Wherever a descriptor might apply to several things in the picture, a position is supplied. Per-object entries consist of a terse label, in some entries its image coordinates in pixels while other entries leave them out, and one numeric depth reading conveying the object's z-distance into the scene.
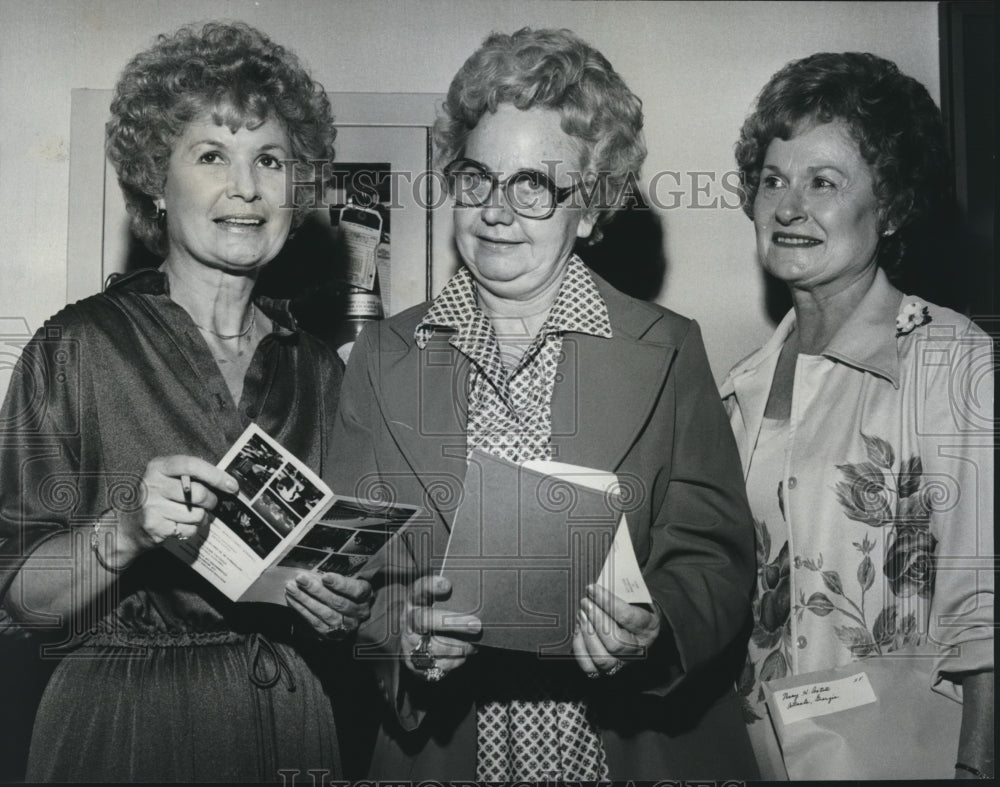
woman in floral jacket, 2.04
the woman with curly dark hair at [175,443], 1.91
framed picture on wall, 2.20
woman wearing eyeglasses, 1.86
